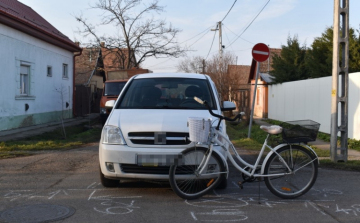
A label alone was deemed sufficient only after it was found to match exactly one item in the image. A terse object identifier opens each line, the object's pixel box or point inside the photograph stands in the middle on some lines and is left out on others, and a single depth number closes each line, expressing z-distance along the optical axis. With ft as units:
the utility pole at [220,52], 88.19
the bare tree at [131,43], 88.79
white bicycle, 16.81
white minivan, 17.08
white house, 45.68
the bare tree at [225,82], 87.92
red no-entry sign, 35.76
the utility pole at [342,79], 26.50
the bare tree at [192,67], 180.55
